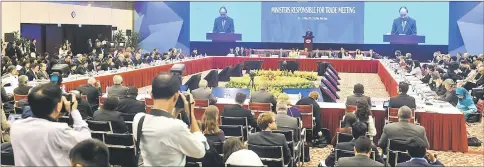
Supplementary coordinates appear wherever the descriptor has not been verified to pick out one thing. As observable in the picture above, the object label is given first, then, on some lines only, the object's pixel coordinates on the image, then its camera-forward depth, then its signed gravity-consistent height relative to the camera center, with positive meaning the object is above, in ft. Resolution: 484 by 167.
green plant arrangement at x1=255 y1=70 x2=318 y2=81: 50.48 +0.06
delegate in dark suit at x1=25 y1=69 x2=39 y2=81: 36.24 -0.12
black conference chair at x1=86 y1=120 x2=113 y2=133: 18.88 -1.78
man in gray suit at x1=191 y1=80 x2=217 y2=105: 28.27 -0.96
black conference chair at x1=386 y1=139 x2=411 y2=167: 17.35 -2.39
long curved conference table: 24.70 -0.85
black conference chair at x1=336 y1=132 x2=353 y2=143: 18.48 -2.08
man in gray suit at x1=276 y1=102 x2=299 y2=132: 20.13 -1.72
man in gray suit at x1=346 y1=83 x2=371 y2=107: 25.67 -0.97
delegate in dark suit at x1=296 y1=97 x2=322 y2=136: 25.46 -1.45
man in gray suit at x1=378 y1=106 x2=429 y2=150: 18.48 -1.82
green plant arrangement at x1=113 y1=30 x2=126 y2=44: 80.33 +5.30
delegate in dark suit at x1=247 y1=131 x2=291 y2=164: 16.39 -1.94
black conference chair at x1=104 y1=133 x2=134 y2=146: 17.48 -2.06
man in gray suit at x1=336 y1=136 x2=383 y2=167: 12.62 -1.87
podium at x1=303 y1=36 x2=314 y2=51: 76.00 +4.60
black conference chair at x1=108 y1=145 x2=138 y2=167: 17.75 -2.63
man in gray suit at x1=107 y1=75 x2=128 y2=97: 28.13 -0.79
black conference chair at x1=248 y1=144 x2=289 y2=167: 15.92 -2.25
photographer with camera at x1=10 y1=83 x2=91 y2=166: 8.47 -0.94
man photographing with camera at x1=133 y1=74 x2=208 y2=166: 8.61 -0.93
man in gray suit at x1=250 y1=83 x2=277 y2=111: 26.96 -1.13
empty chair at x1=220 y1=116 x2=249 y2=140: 22.02 -1.86
